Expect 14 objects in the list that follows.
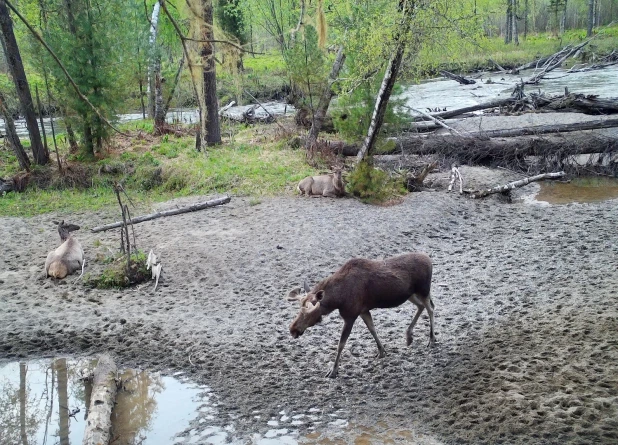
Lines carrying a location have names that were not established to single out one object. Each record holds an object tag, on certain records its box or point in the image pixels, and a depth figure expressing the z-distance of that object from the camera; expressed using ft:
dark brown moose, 24.67
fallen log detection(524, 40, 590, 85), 114.19
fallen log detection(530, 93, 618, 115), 75.36
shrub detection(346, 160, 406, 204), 51.13
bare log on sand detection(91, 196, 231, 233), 46.62
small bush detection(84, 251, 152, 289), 36.29
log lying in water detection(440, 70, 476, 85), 136.98
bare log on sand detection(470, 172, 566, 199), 52.30
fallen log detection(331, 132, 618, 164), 60.18
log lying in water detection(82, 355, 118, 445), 21.18
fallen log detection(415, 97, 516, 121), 87.15
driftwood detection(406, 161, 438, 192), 54.49
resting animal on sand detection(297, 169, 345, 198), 52.75
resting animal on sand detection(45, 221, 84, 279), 37.14
